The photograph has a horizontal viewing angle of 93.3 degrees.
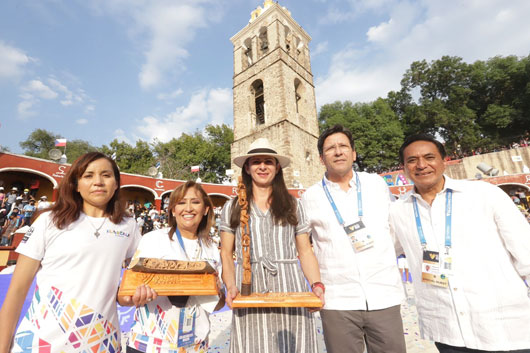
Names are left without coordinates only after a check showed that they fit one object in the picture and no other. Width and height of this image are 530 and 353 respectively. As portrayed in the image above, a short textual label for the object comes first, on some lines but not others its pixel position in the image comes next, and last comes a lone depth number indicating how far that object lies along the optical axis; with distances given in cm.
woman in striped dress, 163
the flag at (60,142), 1236
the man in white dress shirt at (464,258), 152
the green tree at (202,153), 2971
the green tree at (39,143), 3697
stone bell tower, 1933
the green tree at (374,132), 2628
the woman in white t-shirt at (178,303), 169
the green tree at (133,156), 2788
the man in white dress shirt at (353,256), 184
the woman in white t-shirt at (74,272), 139
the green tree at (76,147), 3476
